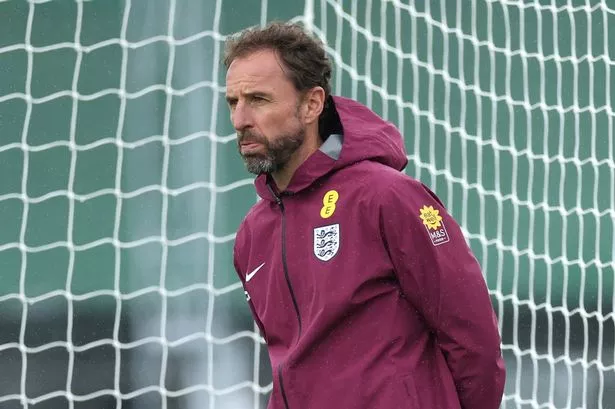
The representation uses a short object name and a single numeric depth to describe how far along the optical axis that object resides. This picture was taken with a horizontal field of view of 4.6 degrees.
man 12.88
